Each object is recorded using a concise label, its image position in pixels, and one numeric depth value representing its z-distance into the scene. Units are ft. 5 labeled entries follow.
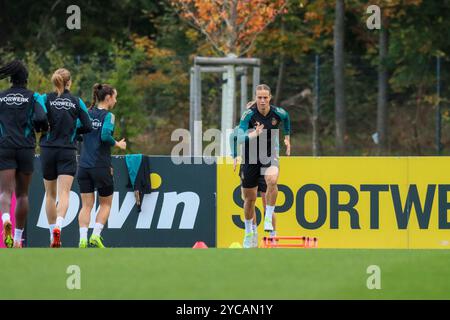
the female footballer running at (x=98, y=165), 50.96
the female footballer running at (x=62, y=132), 48.42
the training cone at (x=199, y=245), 56.96
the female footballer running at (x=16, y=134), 46.75
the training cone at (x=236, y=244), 58.91
